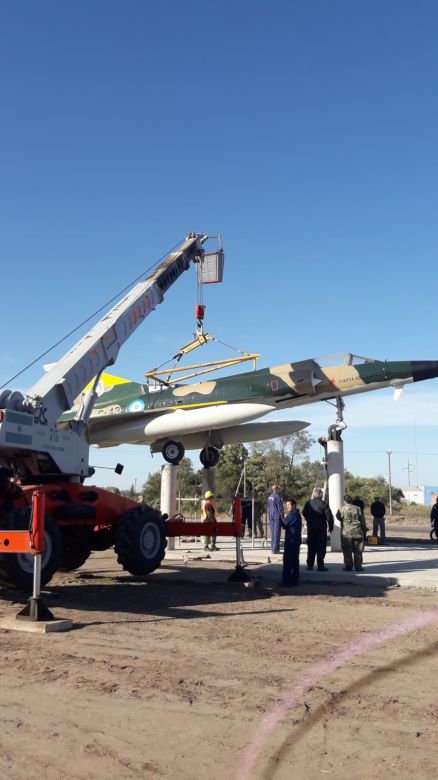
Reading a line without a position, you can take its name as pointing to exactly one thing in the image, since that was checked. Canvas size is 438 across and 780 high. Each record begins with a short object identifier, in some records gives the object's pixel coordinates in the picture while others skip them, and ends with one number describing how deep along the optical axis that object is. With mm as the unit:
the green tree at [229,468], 54938
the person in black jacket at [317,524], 12414
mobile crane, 8812
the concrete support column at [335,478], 16016
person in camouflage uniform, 12359
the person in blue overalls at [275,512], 14856
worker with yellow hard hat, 16094
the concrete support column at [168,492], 18156
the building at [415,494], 116312
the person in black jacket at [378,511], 18797
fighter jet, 19078
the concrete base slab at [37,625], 7035
